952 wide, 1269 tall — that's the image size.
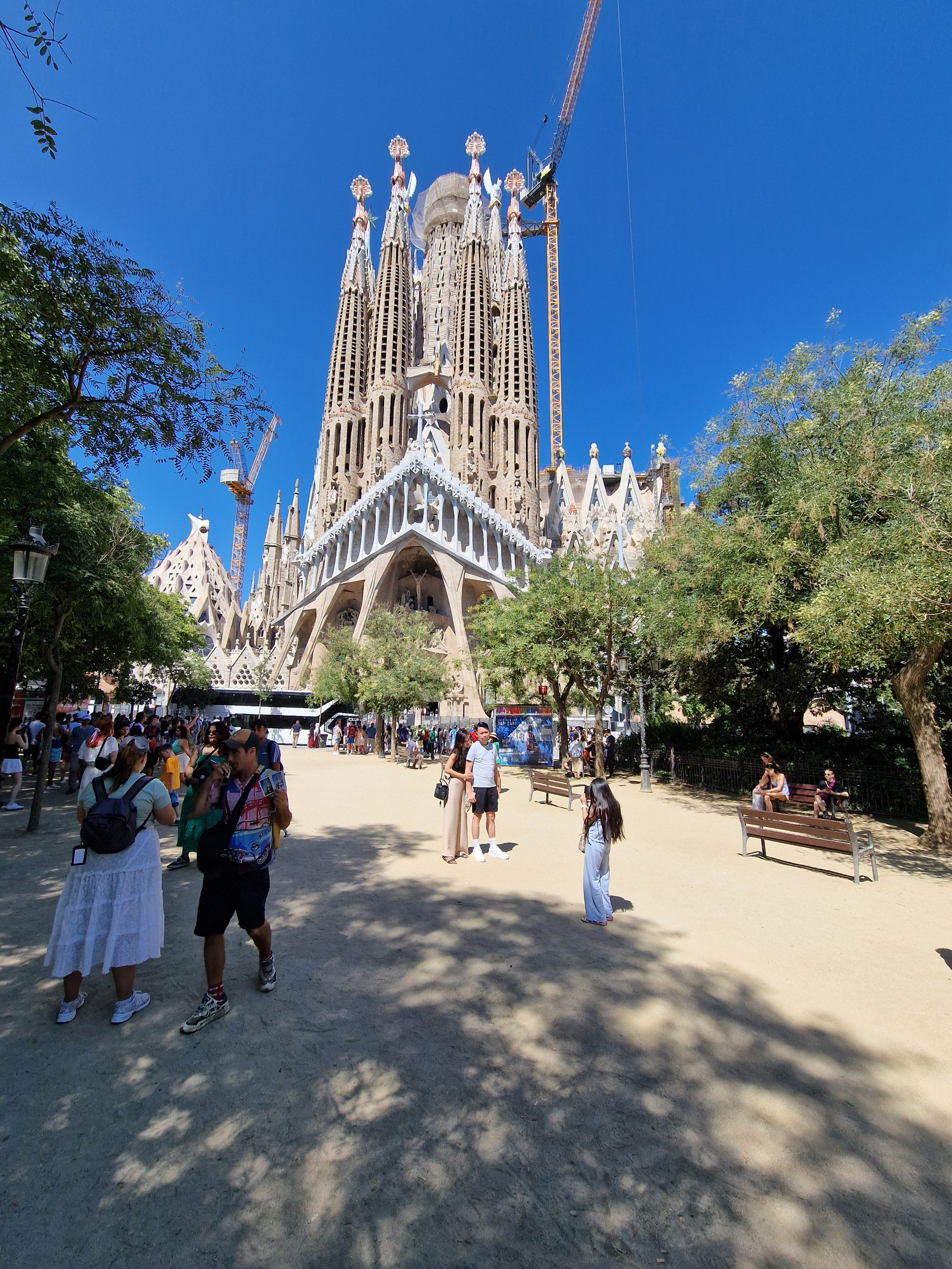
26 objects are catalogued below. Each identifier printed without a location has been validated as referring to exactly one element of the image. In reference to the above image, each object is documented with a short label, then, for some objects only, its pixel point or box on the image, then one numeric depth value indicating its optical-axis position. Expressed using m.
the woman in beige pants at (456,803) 6.48
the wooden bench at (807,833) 6.14
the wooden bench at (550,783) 10.43
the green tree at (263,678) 36.09
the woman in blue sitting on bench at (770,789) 8.61
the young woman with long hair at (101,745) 5.57
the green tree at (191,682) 30.56
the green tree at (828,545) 7.33
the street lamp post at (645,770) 14.79
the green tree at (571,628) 15.47
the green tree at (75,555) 7.90
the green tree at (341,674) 24.80
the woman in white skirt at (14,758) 8.44
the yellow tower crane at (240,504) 88.88
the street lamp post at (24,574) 6.52
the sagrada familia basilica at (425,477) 39.62
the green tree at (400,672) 20.92
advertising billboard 20.44
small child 6.72
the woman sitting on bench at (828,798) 8.91
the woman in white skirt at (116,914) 3.04
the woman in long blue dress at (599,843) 4.64
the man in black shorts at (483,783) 6.70
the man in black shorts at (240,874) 3.10
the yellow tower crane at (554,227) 68.81
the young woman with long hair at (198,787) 3.65
